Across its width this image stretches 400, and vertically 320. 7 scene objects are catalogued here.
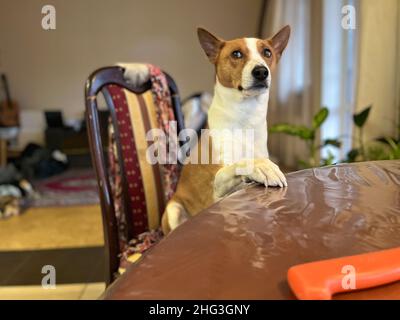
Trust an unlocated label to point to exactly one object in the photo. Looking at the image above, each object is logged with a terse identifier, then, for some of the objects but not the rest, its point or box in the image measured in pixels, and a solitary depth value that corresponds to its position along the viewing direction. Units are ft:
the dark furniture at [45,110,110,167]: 18.07
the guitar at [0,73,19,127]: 18.89
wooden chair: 3.84
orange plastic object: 1.15
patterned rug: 11.96
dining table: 1.21
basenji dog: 2.11
